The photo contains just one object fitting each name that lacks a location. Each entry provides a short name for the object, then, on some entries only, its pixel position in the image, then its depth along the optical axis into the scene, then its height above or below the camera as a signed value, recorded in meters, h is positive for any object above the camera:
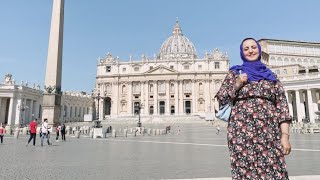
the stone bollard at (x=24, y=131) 28.37 -0.85
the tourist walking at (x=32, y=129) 14.88 -0.33
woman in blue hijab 2.75 +0.00
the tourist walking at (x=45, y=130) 14.86 -0.39
